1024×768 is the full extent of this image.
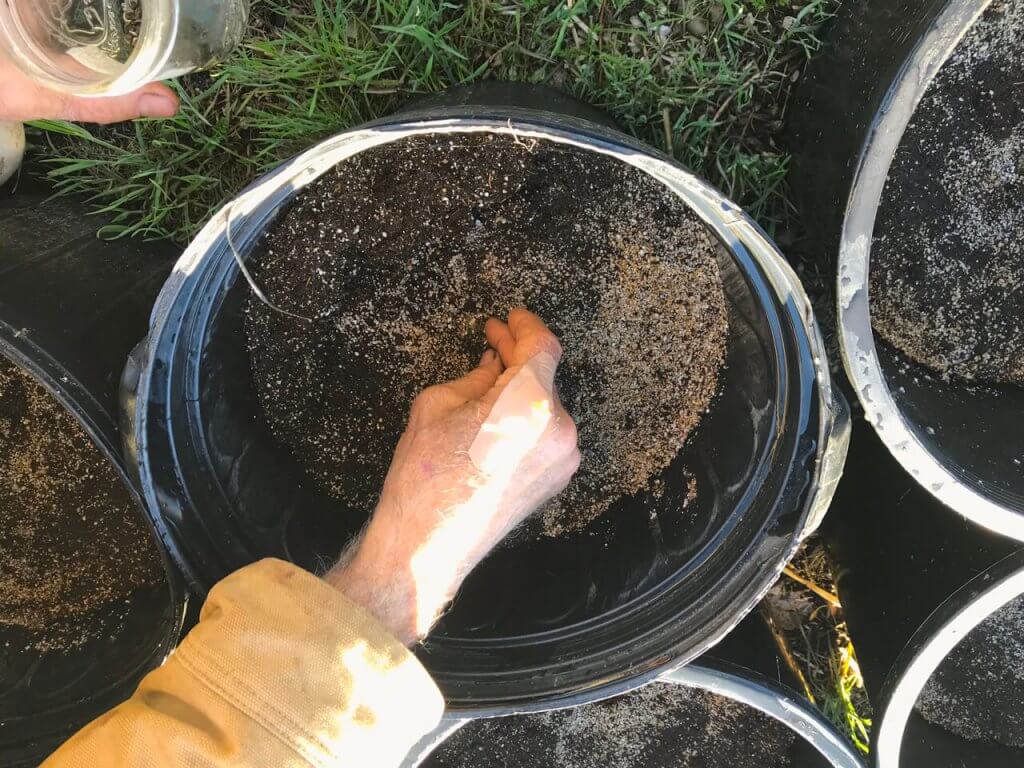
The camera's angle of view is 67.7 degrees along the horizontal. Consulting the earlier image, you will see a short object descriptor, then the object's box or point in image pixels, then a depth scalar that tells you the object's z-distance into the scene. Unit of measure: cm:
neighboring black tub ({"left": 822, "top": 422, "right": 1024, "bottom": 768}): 96
